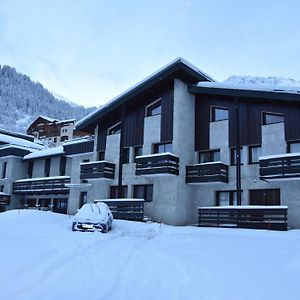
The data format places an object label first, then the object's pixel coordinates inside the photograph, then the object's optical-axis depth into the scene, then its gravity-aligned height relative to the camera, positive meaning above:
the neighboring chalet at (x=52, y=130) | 90.50 +19.70
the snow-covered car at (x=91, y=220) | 18.73 -0.56
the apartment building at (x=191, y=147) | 21.66 +4.48
